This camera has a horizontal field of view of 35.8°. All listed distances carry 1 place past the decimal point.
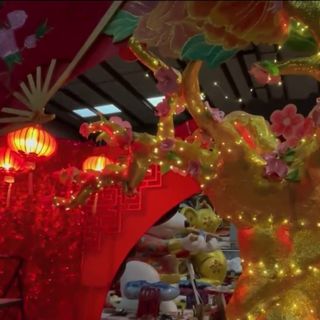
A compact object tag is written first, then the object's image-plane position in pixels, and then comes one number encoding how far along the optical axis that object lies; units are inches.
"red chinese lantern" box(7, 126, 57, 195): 149.7
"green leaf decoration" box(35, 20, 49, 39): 61.4
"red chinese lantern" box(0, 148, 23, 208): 157.3
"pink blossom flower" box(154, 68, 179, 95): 78.0
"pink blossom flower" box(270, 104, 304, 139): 74.7
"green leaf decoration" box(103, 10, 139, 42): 58.9
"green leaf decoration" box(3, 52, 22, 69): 63.4
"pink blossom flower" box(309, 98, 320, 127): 77.4
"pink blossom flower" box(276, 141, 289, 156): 78.3
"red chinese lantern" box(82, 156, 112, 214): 162.6
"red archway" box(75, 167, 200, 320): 159.8
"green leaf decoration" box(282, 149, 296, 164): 78.5
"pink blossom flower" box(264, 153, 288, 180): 77.2
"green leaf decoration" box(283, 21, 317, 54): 74.6
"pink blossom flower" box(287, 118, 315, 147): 75.0
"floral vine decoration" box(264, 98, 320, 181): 74.9
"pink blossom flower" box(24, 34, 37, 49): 62.7
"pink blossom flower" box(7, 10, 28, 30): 59.4
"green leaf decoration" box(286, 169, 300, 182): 79.9
